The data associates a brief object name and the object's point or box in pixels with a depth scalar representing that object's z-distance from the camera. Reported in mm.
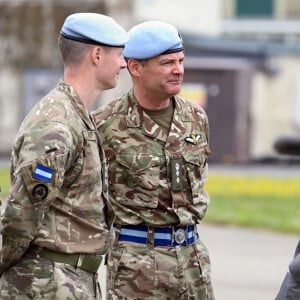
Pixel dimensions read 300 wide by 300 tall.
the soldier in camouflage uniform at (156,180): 12133
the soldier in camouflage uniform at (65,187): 9727
